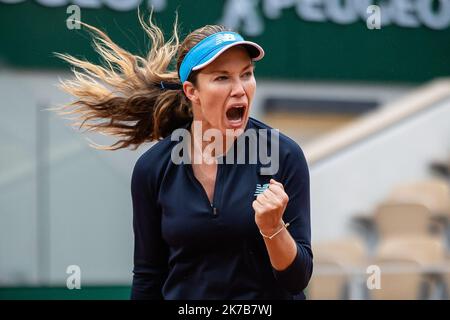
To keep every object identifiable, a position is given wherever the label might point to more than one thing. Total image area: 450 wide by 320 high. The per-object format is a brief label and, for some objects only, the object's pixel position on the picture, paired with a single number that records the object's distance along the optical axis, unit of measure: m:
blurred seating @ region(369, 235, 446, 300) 10.54
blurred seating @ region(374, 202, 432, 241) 11.70
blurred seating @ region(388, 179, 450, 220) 11.90
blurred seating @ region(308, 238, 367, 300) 10.52
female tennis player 4.57
